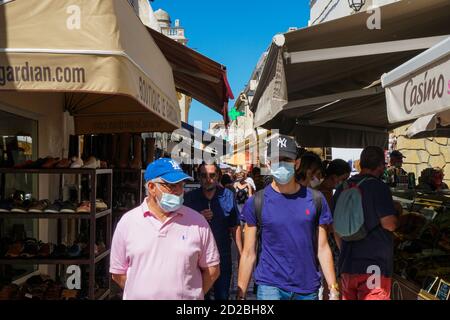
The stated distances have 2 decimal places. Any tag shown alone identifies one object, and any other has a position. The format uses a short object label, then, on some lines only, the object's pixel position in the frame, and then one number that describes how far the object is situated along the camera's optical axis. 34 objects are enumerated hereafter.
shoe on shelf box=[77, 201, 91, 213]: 4.83
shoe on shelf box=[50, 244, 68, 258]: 4.84
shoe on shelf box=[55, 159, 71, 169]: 4.85
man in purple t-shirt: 3.69
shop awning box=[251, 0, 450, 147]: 4.02
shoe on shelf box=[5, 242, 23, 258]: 4.73
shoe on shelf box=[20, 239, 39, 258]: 4.79
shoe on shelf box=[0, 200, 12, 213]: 4.75
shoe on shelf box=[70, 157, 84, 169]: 4.90
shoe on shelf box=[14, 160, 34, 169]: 4.82
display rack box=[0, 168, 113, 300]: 4.71
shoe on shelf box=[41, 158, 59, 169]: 4.81
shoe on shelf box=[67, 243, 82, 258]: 4.84
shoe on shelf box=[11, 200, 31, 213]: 4.77
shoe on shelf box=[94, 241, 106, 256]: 5.08
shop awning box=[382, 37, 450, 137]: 2.82
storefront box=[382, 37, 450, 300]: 2.92
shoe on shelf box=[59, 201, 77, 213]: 4.84
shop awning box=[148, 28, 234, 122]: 6.34
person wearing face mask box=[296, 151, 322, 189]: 5.61
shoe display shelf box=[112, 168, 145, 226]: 6.79
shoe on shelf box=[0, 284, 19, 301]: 4.60
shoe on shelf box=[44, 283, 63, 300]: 4.83
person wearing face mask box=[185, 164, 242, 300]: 4.76
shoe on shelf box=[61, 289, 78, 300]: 4.91
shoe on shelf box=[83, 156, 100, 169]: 5.01
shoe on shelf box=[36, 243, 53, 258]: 4.84
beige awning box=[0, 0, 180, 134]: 3.14
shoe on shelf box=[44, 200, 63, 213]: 4.83
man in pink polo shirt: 2.95
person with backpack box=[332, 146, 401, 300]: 4.10
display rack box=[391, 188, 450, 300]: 4.64
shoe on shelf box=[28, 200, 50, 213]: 4.82
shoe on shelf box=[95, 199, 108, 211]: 5.11
